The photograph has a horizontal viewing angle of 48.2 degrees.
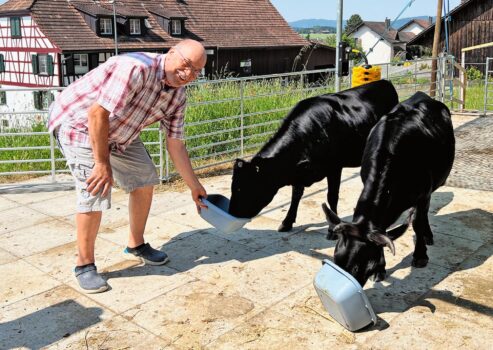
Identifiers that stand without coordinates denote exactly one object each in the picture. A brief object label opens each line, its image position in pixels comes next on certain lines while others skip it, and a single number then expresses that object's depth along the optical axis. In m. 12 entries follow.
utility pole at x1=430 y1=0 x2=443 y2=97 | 18.08
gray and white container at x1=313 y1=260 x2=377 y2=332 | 3.11
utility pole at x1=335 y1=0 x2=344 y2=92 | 8.23
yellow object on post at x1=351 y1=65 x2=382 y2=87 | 8.77
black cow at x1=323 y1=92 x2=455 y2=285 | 3.29
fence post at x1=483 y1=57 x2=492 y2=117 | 11.70
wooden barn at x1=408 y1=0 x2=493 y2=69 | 38.53
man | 3.44
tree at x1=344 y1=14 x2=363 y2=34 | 152.02
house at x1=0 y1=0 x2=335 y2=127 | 32.97
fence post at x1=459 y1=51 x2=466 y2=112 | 12.74
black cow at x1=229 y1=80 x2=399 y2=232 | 4.52
